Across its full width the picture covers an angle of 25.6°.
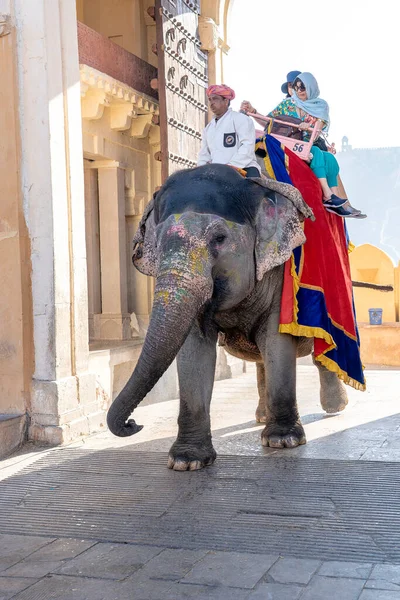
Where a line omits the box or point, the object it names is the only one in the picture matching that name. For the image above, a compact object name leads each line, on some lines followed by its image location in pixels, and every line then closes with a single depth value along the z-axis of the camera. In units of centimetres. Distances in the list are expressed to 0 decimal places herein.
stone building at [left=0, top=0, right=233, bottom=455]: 605
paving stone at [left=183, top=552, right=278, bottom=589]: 325
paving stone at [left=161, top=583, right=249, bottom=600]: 309
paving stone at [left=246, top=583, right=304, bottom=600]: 306
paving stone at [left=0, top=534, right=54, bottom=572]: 364
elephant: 457
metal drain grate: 376
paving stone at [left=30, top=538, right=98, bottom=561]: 366
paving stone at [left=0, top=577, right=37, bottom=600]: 321
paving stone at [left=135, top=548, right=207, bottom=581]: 335
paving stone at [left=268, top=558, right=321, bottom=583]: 325
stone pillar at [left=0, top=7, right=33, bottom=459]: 604
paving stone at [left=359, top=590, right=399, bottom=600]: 299
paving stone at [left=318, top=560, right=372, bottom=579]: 327
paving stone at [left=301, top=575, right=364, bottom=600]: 304
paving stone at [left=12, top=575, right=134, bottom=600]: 315
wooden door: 820
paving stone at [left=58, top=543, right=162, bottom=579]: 342
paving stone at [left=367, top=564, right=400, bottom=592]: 312
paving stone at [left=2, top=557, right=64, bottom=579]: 343
